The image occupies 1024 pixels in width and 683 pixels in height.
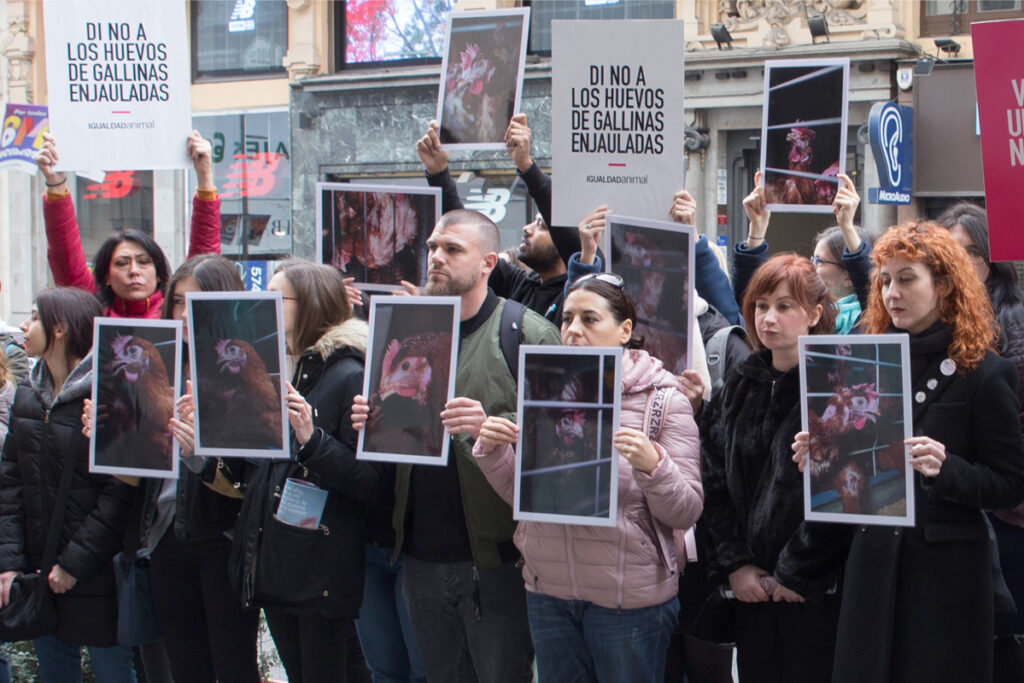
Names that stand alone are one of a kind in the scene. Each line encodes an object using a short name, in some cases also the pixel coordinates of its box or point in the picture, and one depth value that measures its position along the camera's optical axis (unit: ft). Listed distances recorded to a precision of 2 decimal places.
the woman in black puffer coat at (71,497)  14.75
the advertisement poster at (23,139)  40.01
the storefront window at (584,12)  45.52
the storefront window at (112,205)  61.05
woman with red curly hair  10.55
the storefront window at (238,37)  55.21
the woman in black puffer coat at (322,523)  12.82
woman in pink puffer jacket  11.21
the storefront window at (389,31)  50.60
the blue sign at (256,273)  54.85
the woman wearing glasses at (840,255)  13.70
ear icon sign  38.22
